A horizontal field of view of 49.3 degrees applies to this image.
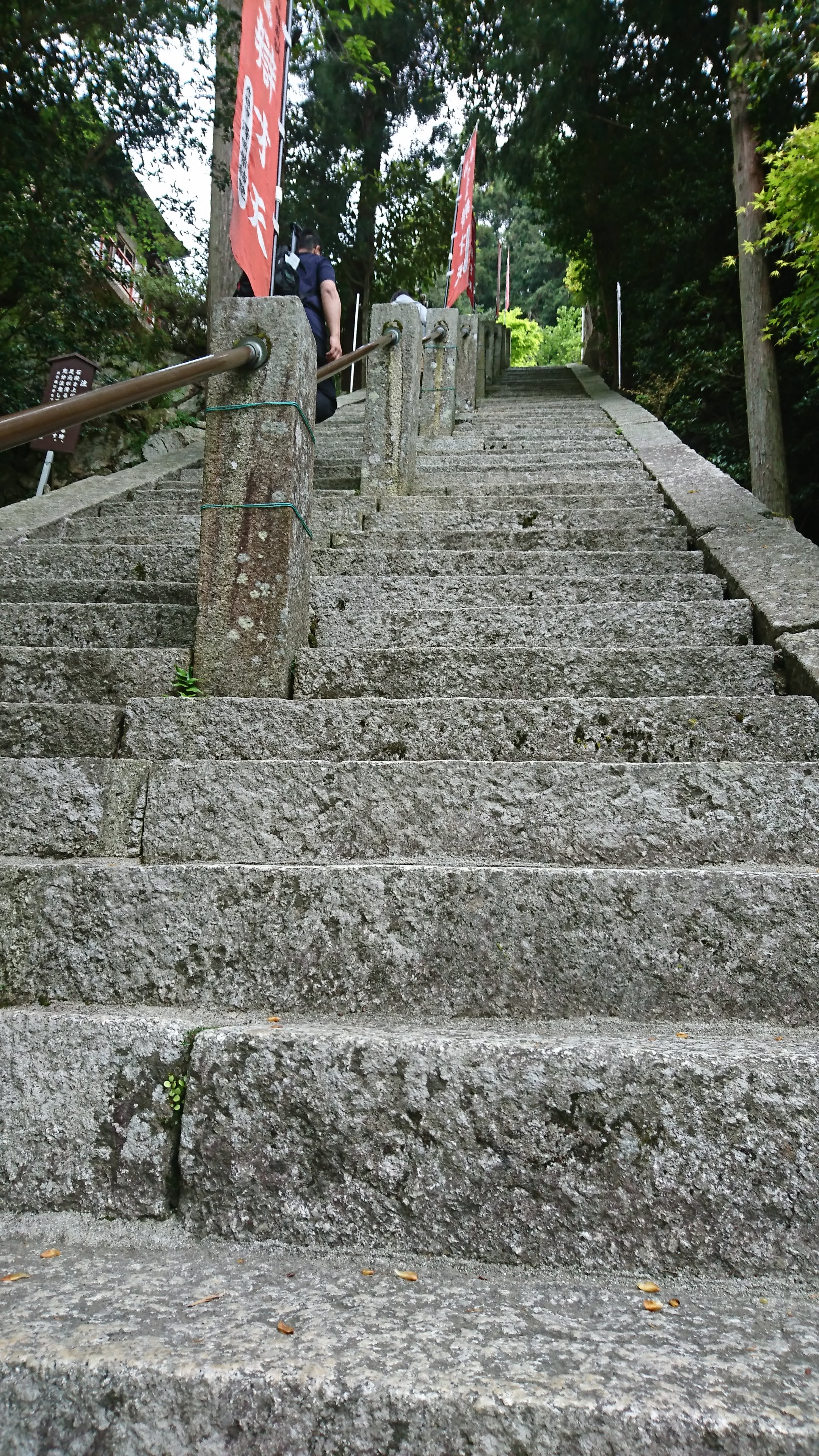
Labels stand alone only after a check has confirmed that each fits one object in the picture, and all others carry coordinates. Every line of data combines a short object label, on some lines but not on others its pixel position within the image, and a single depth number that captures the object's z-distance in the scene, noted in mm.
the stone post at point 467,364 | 9789
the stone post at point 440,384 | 7703
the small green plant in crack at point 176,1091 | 1484
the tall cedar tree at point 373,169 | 15352
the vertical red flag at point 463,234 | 9305
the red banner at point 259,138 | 3240
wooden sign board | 6820
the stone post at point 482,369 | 11586
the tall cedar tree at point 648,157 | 11836
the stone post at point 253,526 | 2639
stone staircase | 1080
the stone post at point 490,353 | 13703
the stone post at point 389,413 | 5141
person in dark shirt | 4828
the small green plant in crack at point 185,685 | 2627
